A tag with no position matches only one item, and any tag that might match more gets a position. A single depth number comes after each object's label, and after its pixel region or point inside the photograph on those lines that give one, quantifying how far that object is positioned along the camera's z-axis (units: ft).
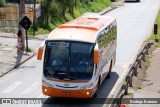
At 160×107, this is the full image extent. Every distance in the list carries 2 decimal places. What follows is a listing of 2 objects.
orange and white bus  60.44
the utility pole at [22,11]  102.89
